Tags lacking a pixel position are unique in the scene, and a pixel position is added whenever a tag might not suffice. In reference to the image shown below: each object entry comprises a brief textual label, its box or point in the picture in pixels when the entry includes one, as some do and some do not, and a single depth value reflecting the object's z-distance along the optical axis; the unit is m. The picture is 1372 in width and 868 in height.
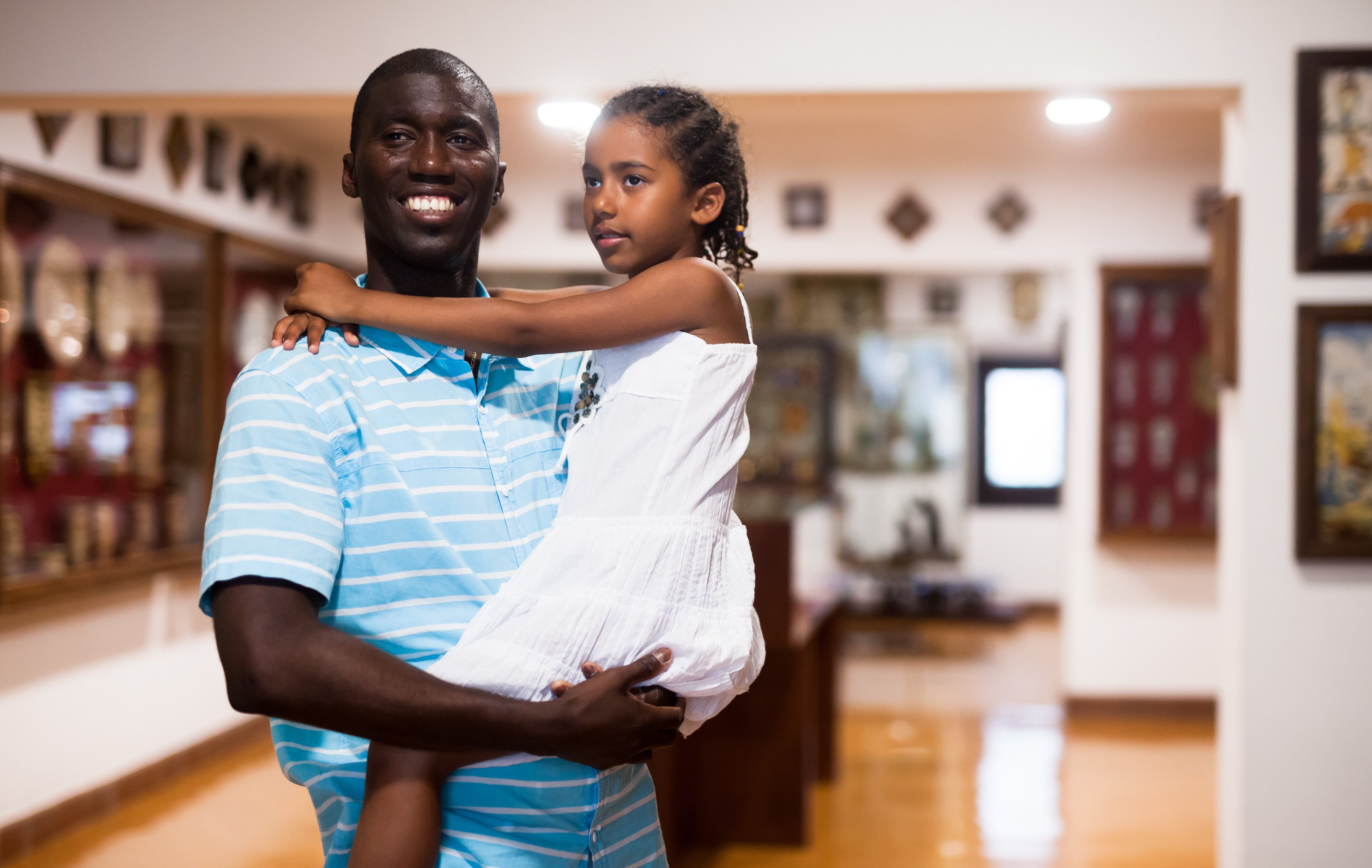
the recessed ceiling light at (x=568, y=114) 3.27
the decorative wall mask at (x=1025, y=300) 7.97
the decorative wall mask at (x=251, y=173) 5.45
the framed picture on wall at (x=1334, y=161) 2.96
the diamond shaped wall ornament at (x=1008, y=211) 6.19
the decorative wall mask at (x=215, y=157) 5.14
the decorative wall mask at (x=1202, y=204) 6.04
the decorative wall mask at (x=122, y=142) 4.36
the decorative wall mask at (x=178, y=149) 4.81
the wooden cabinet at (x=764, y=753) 4.25
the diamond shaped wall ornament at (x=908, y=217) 6.19
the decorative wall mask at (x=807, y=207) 6.20
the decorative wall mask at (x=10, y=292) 3.79
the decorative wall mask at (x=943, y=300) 9.02
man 1.02
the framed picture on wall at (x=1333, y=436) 3.00
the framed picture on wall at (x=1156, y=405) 6.16
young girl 1.14
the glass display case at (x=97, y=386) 3.90
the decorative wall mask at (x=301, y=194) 6.01
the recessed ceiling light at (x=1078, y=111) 3.15
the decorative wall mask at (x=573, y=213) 6.29
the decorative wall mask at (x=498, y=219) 6.33
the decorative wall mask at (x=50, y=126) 3.99
